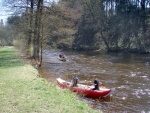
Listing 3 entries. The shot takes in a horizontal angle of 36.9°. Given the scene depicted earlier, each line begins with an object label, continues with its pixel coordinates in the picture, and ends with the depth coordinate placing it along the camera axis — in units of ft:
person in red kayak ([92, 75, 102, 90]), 41.97
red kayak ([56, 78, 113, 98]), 40.29
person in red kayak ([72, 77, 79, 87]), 44.14
